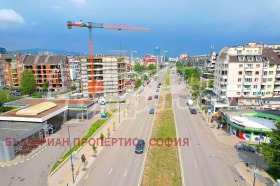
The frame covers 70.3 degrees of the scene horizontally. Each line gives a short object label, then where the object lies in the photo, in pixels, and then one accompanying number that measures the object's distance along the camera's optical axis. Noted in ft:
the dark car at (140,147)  99.86
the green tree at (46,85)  258.88
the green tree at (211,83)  211.00
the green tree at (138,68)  518.50
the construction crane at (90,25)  242.93
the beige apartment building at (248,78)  168.86
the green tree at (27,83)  241.55
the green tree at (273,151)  75.77
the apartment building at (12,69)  264.11
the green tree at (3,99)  165.07
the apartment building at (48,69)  261.85
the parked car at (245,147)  102.91
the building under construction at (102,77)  230.89
